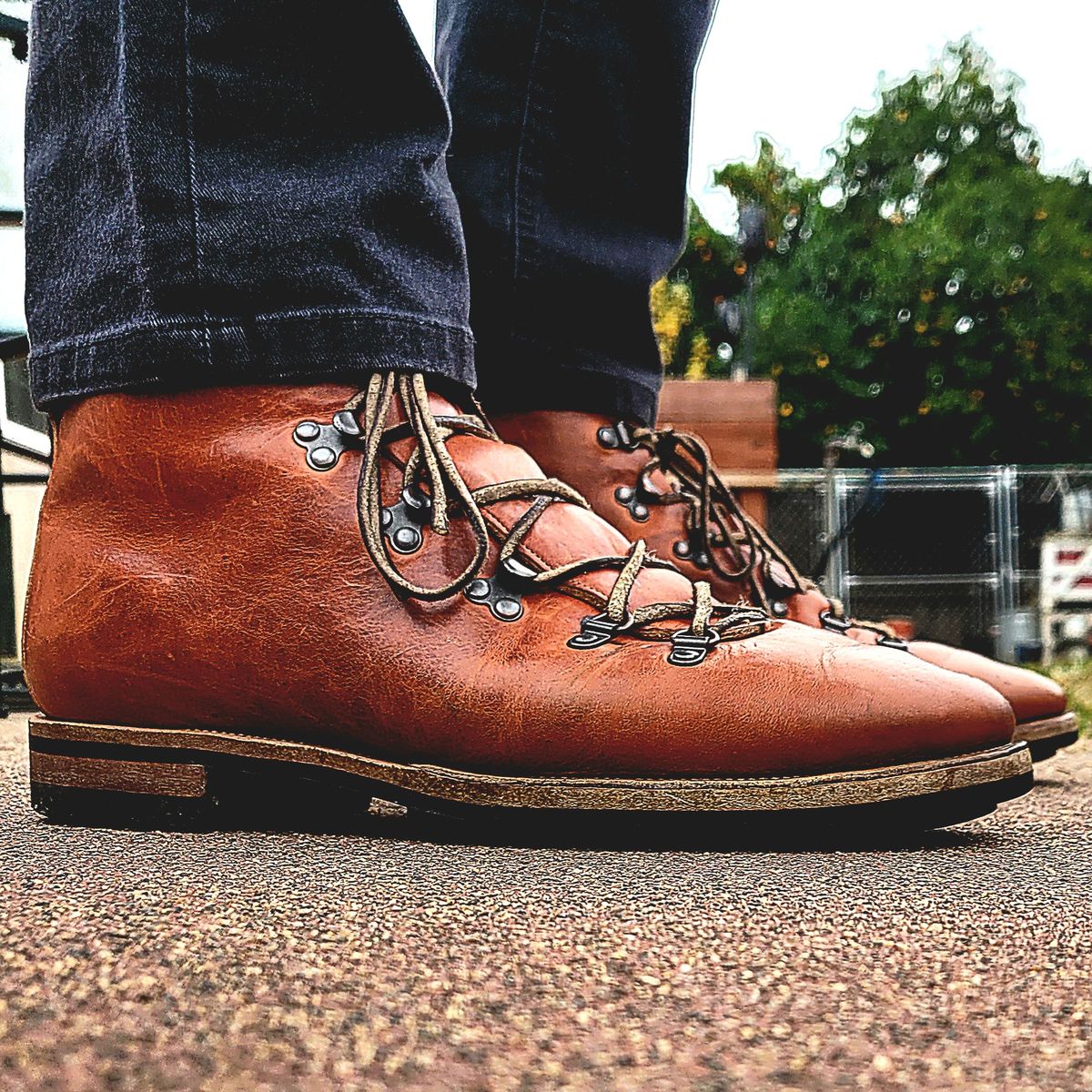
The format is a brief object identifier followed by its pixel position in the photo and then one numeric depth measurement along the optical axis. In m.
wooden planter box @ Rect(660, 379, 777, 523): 3.26
